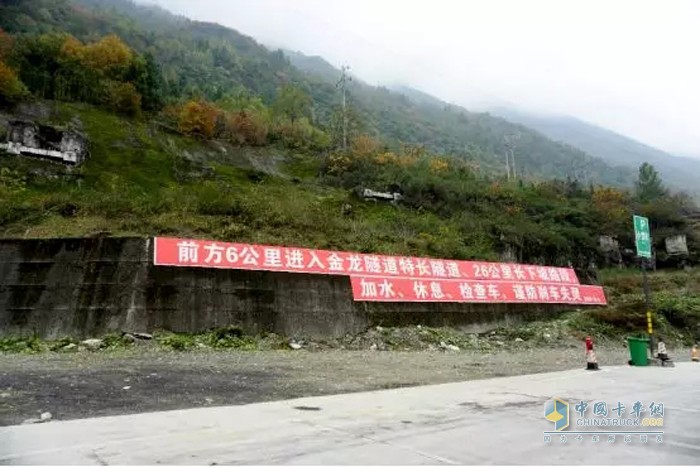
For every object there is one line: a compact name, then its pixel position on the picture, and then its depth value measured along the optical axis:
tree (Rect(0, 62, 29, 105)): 35.38
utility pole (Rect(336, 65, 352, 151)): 54.73
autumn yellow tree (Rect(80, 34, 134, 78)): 47.72
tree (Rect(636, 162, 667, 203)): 60.44
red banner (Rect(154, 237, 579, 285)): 13.92
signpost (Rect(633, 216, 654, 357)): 15.84
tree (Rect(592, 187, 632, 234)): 46.09
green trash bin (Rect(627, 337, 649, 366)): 13.82
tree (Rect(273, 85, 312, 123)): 66.38
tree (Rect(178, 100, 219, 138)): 42.97
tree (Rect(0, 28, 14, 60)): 43.73
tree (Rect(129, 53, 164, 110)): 47.31
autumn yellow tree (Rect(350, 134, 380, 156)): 47.93
